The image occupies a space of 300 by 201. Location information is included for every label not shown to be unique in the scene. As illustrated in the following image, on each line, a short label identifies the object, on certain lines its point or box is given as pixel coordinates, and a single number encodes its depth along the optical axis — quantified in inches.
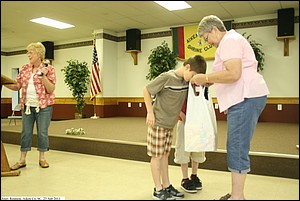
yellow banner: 231.6
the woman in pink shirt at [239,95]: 57.4
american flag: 267.4
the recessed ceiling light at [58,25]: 233.6
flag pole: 268.6
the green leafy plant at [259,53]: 205.0
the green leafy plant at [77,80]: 276.8
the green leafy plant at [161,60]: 235.0
